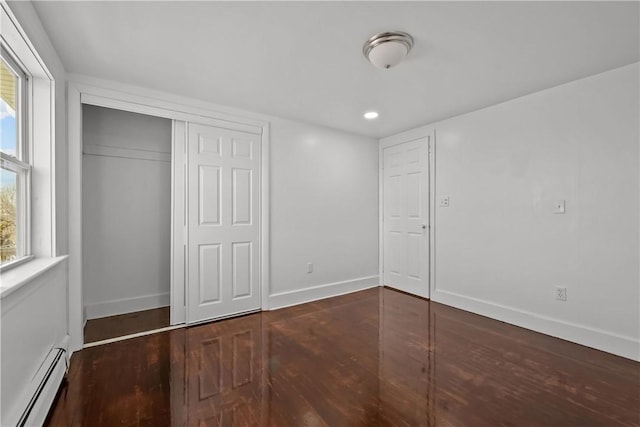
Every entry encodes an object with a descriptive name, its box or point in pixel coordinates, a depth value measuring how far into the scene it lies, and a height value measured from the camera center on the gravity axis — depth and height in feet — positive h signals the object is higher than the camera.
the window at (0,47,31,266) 5.29 +0.92
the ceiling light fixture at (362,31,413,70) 6.30 +3.61
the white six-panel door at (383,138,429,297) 12.76 -0.19
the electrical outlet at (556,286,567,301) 8.78 -2.40
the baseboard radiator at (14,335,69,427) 4.70 -3.18
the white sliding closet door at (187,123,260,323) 9.91 -0.33
